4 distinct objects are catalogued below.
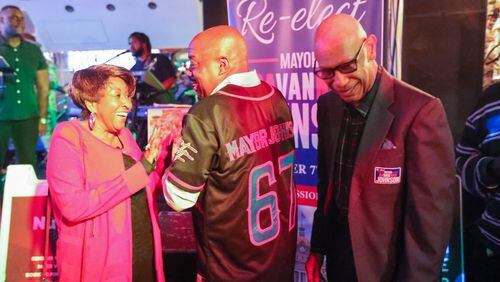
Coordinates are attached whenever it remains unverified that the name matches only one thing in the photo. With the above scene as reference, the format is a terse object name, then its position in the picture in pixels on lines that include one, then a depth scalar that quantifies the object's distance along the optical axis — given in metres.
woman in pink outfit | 1.78
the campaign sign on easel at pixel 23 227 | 2.50
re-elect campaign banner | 2.83
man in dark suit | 1.51
